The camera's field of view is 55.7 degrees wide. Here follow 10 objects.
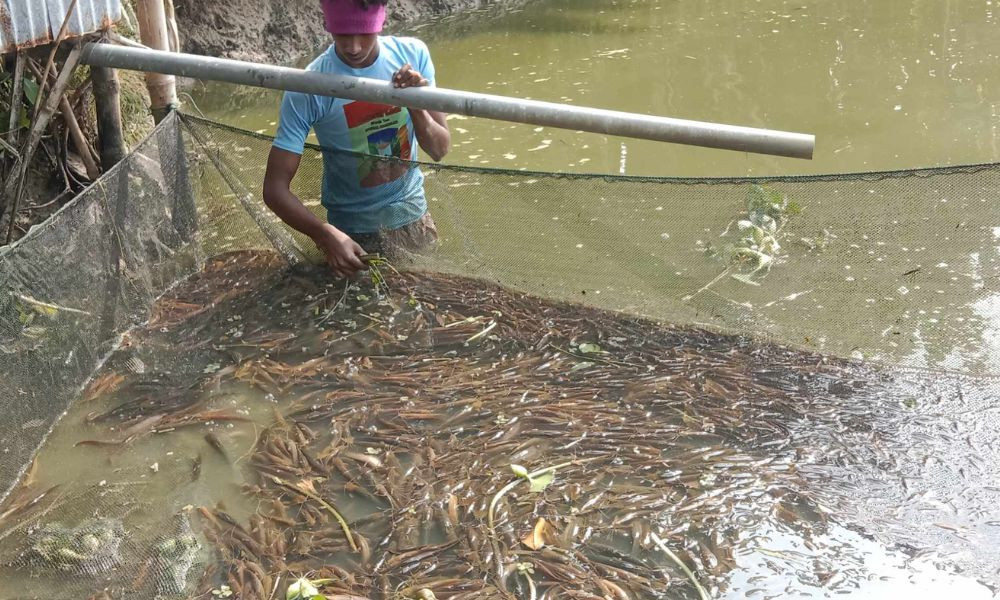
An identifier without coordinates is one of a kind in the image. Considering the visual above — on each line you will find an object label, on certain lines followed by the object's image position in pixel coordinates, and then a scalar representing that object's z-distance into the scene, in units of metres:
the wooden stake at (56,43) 3.31
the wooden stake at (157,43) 3.99
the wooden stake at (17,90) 3.30
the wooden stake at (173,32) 4.98
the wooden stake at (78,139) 3.65
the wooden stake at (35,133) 3.36
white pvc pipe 2.74
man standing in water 3.42
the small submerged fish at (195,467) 2.82
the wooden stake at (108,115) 3.74
